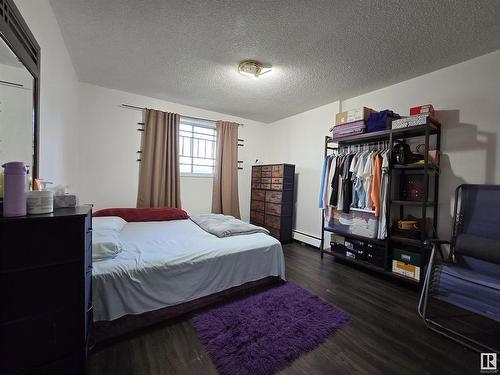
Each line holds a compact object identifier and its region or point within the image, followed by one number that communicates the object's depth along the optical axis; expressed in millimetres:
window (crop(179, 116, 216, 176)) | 3887
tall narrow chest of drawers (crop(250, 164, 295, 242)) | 3803
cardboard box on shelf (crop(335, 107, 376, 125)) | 2676
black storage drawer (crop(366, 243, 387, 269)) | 2487
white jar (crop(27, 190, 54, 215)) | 955
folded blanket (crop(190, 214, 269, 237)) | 2325
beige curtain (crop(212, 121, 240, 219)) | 4070
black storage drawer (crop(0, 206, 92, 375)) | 869
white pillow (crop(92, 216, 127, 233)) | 2037
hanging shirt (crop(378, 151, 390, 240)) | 2422
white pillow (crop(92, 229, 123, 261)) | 1522
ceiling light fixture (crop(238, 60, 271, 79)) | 2309
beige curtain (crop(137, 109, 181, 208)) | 3426
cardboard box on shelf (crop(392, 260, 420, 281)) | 2219
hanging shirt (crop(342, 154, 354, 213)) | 2826
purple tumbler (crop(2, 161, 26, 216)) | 884
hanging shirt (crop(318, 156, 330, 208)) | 3160
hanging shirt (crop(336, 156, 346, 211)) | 2889
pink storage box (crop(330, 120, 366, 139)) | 2688
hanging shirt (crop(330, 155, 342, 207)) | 2992
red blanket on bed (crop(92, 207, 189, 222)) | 2981
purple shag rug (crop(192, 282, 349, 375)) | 1326
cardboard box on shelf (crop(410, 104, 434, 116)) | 2250
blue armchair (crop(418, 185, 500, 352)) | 1479
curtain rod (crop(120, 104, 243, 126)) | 3324
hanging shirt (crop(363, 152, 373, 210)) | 2586
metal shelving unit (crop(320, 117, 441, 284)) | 2166
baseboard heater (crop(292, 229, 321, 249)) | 3652
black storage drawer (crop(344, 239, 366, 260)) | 2711
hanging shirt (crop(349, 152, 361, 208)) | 2746
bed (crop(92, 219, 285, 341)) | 1432
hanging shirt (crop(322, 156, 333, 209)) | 3126
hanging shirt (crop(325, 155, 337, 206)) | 3048
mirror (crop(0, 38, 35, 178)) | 1055
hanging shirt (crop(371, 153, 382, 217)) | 2475
